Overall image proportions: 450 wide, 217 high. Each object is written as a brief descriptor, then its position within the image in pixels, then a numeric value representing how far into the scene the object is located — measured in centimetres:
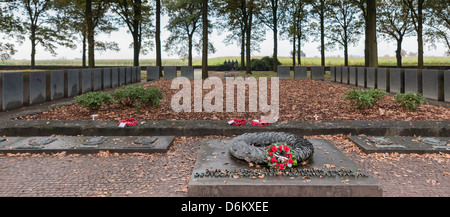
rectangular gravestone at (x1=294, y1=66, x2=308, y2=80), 2788
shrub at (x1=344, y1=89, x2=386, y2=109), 1058
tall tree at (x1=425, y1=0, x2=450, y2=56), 3534
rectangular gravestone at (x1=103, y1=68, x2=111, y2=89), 2030
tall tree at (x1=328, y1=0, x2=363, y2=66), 4019
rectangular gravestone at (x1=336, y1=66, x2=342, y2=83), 2609
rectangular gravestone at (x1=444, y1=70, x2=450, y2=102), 1342
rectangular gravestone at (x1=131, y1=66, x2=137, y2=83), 2613
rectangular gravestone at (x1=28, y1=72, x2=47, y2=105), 1315
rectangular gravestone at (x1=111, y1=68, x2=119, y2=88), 2171
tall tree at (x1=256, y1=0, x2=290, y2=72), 3544
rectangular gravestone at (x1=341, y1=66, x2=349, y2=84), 2466
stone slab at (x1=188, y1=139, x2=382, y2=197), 466
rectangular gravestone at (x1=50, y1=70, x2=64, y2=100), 1457
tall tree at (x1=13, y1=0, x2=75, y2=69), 4031
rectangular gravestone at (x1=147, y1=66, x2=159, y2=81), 2709
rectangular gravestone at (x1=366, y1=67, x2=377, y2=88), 1959
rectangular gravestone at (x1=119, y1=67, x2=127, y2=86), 2330
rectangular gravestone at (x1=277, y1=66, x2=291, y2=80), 2742
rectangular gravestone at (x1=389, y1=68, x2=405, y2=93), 1645
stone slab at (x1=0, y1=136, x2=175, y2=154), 725
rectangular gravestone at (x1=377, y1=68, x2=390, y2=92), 1802
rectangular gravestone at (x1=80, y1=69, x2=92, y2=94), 1733
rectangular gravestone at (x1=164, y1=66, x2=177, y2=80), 2627
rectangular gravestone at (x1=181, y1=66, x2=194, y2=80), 2622
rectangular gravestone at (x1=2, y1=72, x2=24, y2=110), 1169
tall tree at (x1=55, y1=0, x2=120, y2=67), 3570
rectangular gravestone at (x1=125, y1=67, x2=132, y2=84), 2465
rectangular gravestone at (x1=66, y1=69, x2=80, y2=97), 1595
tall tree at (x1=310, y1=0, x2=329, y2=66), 3631
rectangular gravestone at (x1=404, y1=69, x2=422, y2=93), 1519
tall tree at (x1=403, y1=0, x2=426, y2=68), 3095
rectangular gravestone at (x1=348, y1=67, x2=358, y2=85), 2277
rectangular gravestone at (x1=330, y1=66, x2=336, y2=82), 2758
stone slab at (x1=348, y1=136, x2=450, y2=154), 714
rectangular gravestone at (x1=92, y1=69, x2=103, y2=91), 1877
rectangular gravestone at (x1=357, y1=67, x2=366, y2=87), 2134
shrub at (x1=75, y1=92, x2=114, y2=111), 1063
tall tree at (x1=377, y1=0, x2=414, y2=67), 3862
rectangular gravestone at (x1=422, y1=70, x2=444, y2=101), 1384
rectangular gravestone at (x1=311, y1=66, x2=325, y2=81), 2792
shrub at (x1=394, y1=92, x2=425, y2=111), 1075
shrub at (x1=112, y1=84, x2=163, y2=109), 1106
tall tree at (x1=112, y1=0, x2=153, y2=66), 3170
